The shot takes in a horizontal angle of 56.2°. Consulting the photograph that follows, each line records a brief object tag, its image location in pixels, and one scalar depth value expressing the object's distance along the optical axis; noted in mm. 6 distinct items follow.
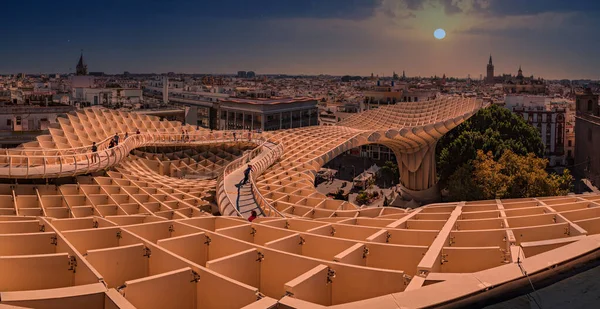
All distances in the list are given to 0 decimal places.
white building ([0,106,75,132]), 49000
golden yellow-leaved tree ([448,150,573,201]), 35312
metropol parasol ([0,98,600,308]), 8953
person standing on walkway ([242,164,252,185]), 24564
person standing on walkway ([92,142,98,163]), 24444
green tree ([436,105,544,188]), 52906
